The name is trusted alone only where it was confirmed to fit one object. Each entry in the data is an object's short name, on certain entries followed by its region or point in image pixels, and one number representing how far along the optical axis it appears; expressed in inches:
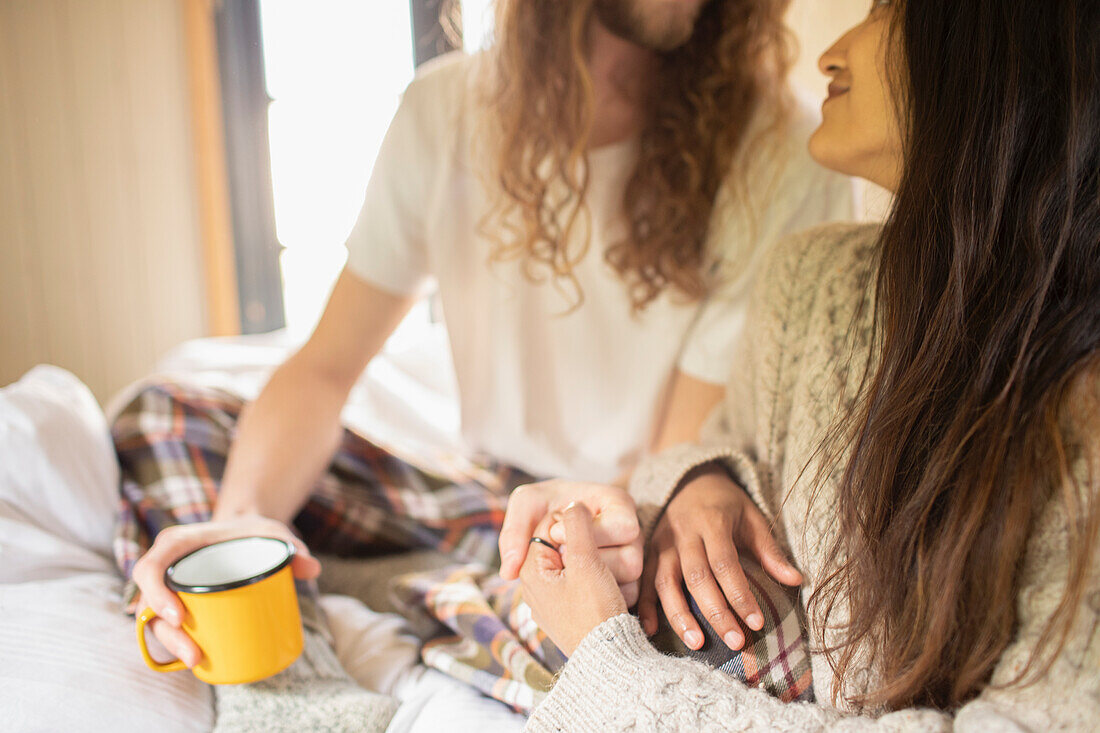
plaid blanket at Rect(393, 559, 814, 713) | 17.5
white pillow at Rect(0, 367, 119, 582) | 24.3
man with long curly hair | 29.9
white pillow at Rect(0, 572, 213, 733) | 18.1
